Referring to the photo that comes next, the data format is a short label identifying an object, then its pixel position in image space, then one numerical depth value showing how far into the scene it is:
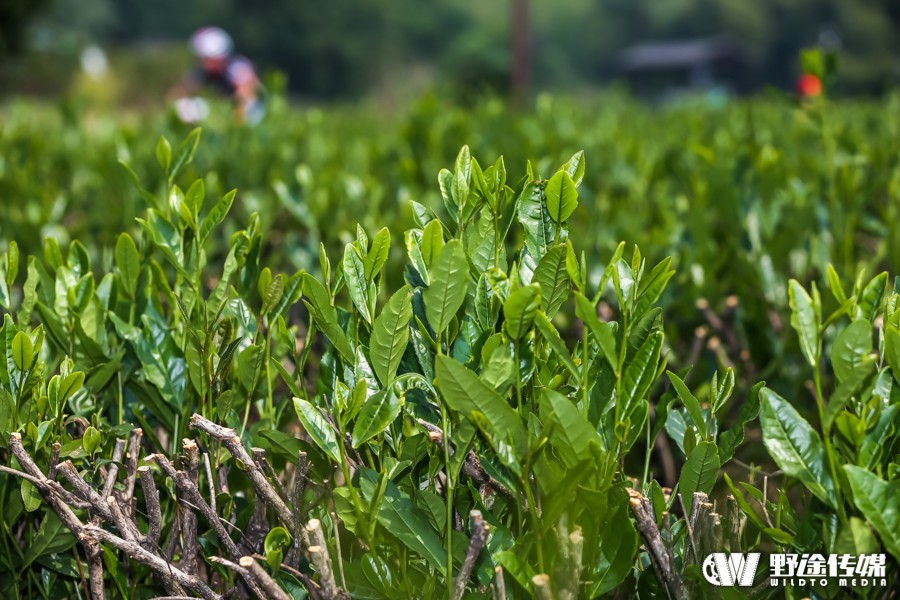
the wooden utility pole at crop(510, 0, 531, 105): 24.28
